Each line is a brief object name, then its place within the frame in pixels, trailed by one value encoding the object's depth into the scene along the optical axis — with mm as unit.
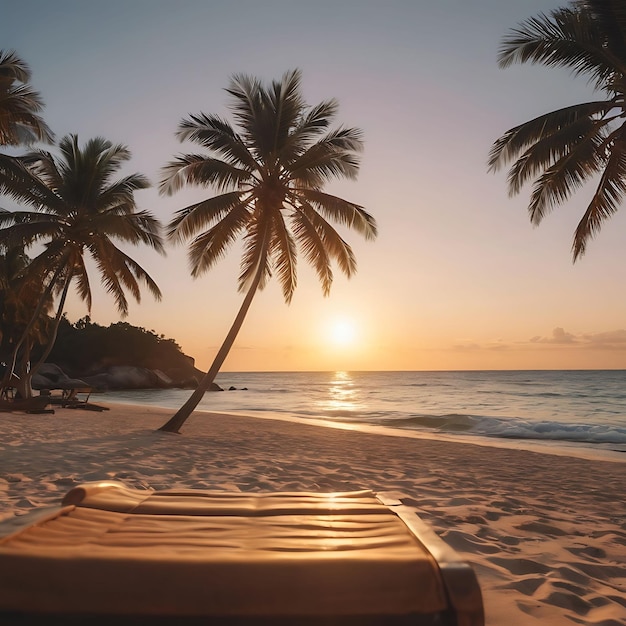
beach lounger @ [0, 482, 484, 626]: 1421
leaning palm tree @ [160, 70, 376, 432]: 12945
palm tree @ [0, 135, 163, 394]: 17297
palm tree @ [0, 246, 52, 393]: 20391
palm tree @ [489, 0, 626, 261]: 9195
